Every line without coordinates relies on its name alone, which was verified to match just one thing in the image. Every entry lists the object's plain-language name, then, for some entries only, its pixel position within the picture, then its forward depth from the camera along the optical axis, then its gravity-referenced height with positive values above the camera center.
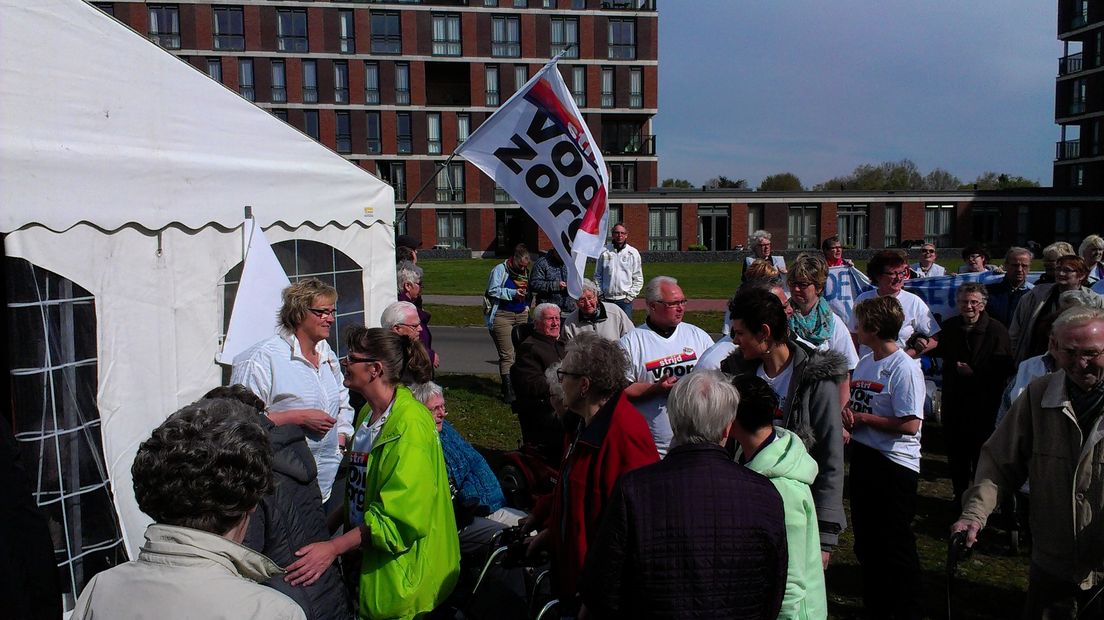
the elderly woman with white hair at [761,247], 8.63 -0.11
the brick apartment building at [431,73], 52.84 +11.07
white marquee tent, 4.41 +0.01
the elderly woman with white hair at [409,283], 9.04 -0.46
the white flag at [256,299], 5.41 -0.38
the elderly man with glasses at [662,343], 5.27 -0.68
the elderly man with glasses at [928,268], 9.73 -0.39
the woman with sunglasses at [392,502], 3.20 -1.04
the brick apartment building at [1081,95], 54.28 +9.31
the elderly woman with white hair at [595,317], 7.48 -0.72
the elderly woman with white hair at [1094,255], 7.71 -0.21
